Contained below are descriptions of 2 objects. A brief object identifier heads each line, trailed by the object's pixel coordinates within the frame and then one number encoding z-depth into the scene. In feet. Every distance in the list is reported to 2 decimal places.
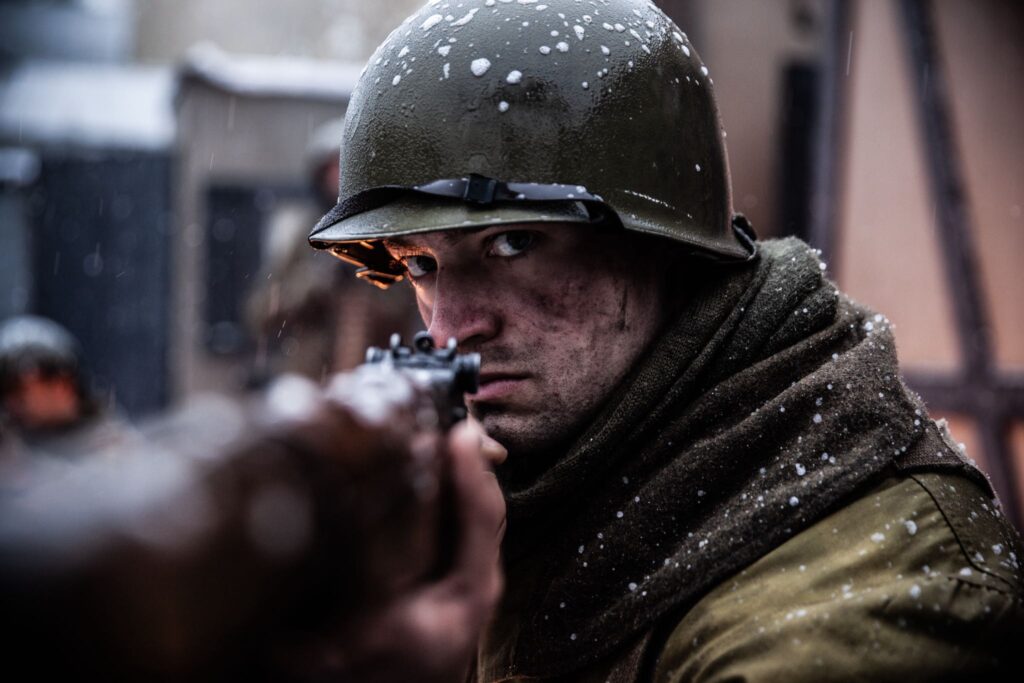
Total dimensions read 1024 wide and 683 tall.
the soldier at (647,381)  4.08
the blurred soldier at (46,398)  10.28
